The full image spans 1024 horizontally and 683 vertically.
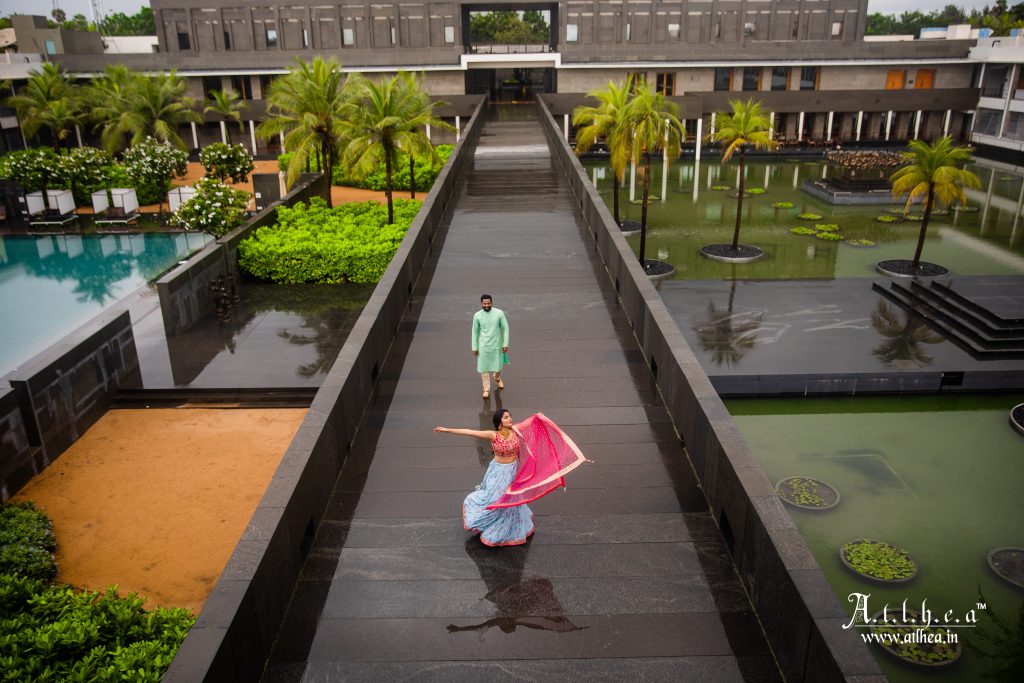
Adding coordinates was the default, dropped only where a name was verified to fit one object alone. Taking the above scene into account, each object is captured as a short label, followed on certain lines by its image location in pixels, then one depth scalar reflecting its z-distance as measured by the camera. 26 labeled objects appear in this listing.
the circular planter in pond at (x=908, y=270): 24.89
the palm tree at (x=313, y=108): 28.27
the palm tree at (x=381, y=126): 25.95
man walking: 9.43
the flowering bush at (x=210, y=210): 22.38
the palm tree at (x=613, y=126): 24.30
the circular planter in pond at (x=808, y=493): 12.69
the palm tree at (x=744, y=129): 26.13
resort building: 48.06
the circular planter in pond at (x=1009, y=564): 10.84
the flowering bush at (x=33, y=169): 31.97
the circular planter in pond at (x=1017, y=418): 15.34
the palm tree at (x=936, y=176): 24.42
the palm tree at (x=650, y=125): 23.55
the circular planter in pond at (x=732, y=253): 27.36
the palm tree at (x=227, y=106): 44.84
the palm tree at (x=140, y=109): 39.34
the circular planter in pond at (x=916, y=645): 9.48
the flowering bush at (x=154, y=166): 32.69
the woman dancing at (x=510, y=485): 6.84
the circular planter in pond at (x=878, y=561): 10.86
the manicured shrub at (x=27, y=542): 10.31
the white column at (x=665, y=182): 39.72
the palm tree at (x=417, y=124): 26.70
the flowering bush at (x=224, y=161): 34.47
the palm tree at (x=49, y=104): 41.44
